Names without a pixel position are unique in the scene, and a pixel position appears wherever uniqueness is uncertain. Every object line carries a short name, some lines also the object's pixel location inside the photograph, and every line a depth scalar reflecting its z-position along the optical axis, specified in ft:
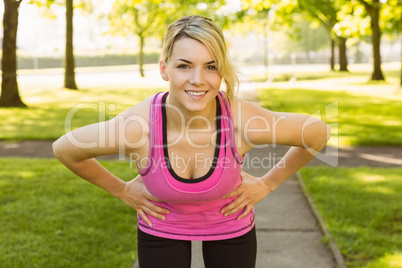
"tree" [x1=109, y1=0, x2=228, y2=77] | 117.91
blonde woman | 7.07
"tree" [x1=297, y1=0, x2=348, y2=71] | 99.58
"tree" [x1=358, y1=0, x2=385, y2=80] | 70.79
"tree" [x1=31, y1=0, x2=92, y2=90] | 67.77
